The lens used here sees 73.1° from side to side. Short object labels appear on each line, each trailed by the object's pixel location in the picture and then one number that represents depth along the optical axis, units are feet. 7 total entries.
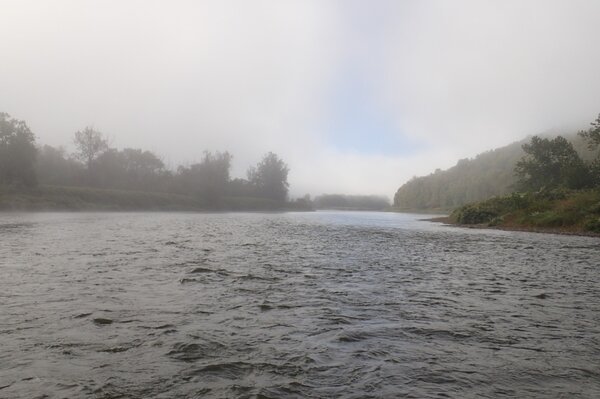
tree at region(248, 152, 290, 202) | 553.64
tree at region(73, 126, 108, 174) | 361.71
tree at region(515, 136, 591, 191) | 209.30
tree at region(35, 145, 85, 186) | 347.36
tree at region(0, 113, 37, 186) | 248.73
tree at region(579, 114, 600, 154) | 152.15
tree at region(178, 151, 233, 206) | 442.91
